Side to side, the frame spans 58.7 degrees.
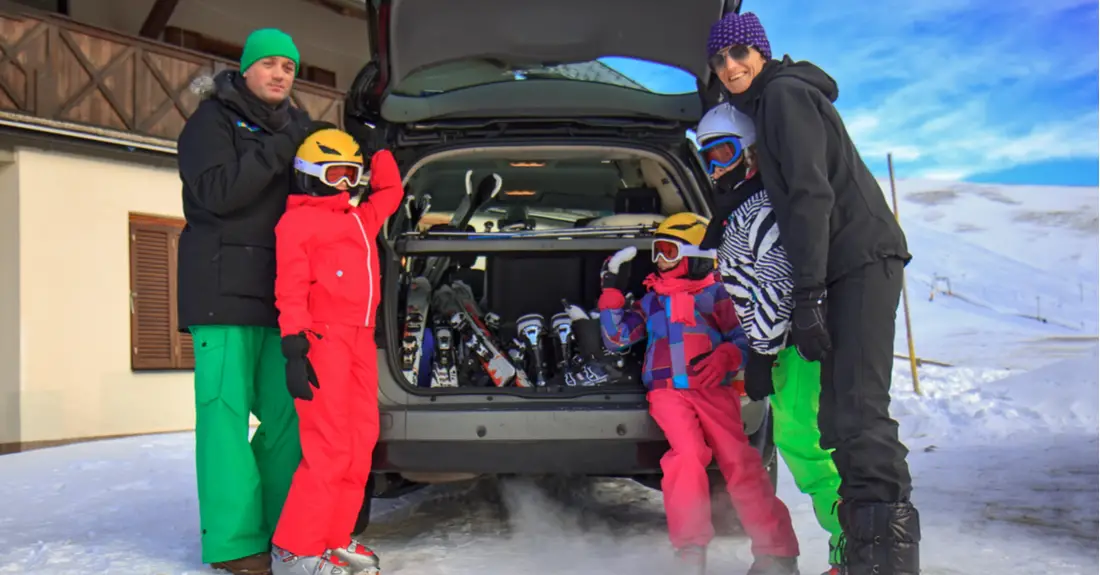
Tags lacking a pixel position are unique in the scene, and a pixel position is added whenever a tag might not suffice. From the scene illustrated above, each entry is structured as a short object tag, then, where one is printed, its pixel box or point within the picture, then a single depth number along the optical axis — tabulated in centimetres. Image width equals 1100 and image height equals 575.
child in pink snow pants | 317
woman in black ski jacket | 264
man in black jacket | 326
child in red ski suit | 307
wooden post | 1166
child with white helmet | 289
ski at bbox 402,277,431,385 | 399
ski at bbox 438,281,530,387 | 415
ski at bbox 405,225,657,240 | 376
